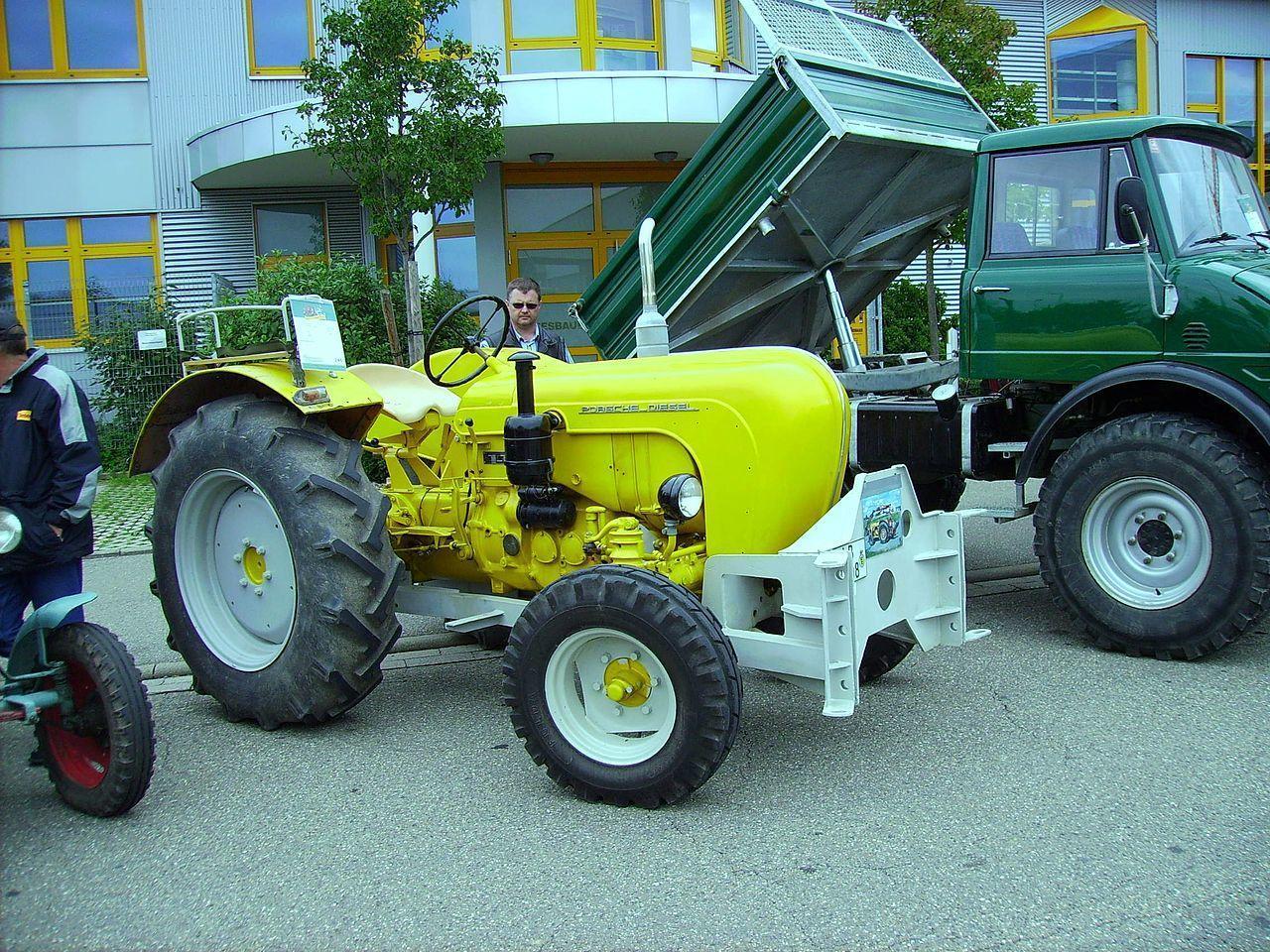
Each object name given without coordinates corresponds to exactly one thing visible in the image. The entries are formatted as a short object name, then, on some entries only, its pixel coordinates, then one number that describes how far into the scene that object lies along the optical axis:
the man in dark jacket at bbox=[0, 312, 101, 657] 4.21
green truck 4.97
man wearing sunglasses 6.42
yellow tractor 3.59
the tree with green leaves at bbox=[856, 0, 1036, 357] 11.70
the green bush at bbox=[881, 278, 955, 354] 14.36
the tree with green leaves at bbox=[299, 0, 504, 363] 10.04
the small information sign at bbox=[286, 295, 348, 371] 4.41
